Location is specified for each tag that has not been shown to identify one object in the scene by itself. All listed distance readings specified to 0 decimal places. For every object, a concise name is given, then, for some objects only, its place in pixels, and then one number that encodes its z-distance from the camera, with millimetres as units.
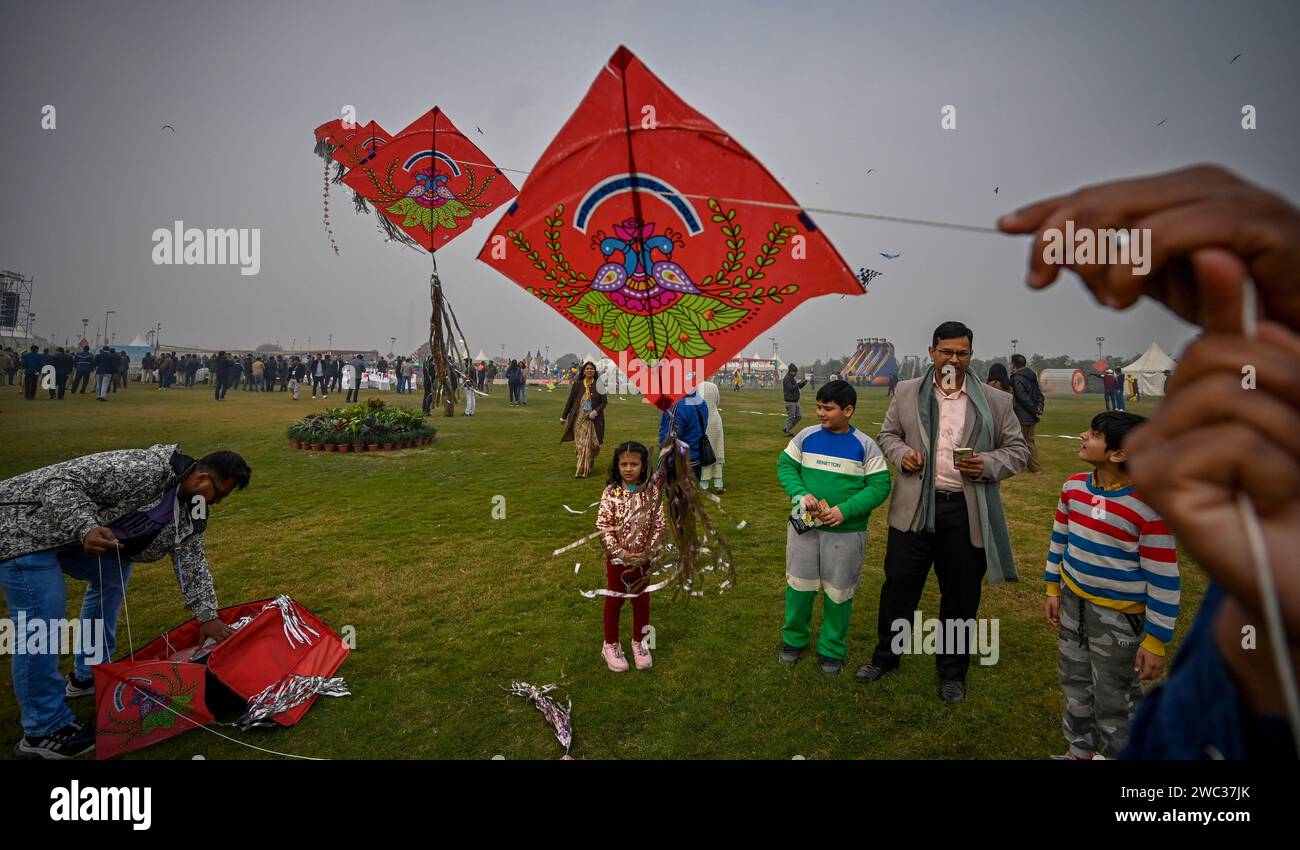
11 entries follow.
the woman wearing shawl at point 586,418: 9727
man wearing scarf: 3455
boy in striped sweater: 2635
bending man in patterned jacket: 2955
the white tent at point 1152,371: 32906
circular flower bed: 12414
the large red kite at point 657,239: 2209
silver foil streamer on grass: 3189
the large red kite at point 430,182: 6188
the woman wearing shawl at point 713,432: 8414
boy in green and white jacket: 3709
